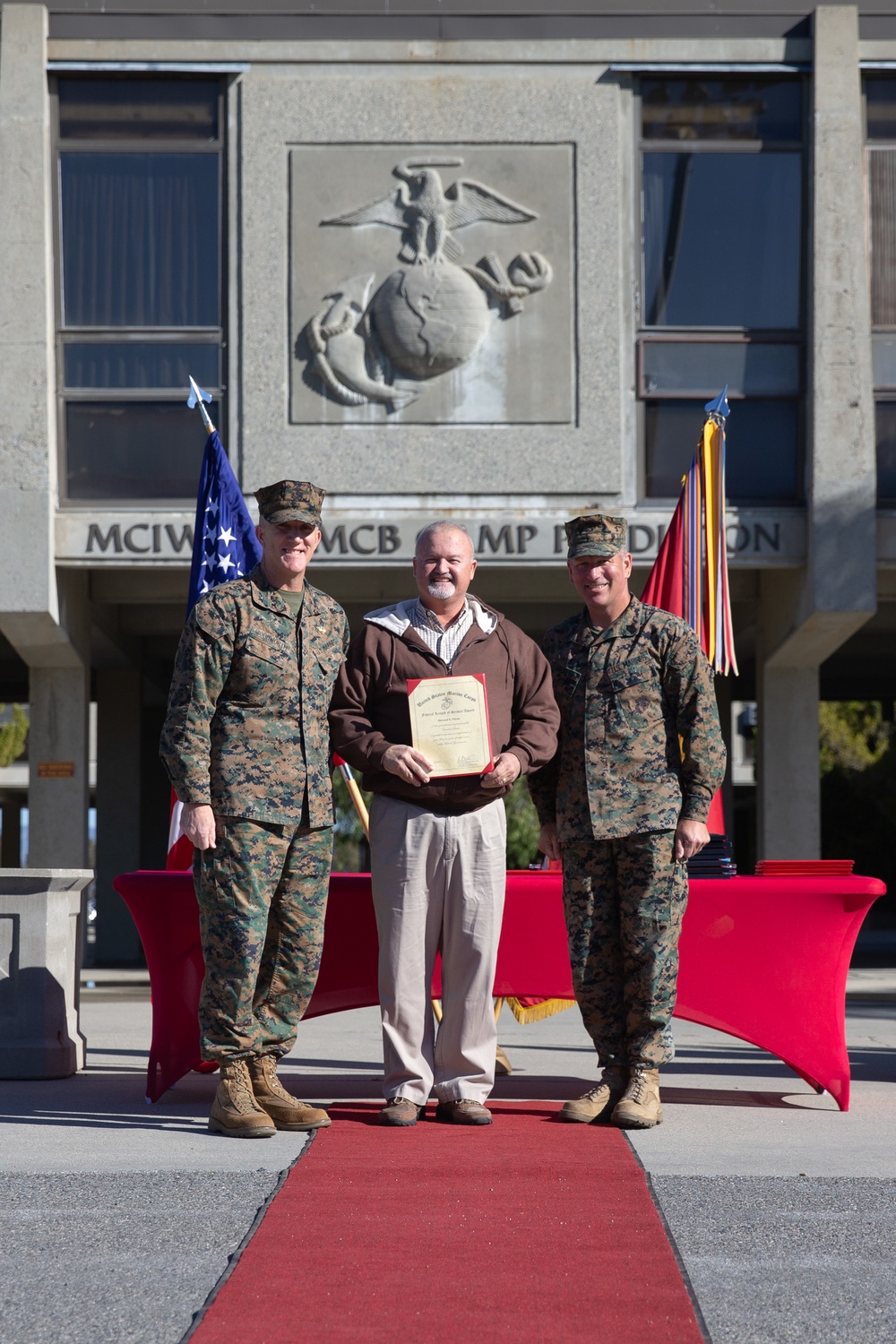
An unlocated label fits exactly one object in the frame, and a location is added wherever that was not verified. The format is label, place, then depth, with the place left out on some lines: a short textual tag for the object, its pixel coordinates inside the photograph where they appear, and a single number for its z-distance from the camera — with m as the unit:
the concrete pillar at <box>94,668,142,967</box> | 18.91
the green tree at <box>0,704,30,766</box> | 34.00
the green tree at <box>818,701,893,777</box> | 29.08
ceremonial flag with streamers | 9.17
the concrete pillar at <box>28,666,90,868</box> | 14.98
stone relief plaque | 13.57
